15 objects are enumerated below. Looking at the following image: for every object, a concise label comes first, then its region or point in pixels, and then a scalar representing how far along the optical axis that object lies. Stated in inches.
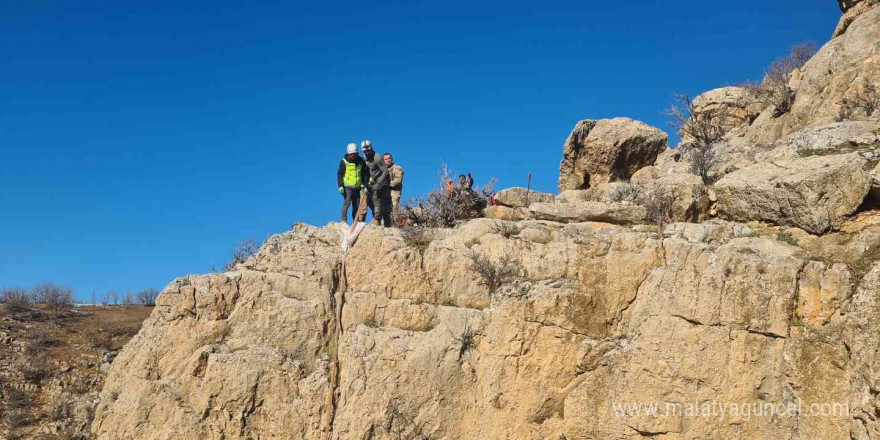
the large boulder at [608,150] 653.9
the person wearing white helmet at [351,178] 544.4
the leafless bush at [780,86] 631.8
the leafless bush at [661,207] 468.4
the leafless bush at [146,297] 1137.7
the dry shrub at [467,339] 439.5
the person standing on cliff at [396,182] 668.1
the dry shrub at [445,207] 577.9
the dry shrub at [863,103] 513.3
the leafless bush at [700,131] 621.6
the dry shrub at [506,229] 485.4
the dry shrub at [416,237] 498.9
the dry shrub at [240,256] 557.8
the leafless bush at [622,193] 507.5
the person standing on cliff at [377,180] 544.7
